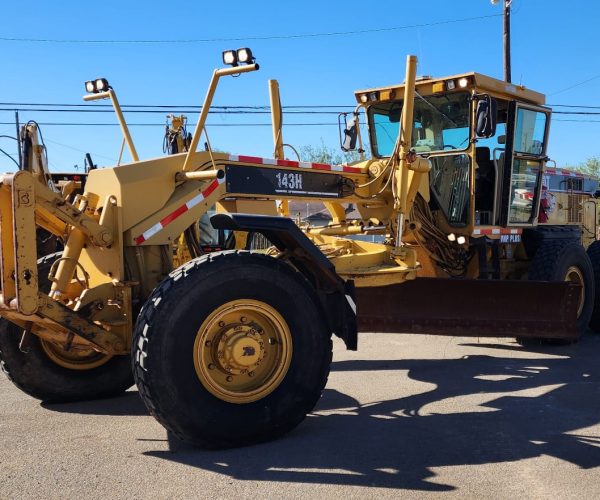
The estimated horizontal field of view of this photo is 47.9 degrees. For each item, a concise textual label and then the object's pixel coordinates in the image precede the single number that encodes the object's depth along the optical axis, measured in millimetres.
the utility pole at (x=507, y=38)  21250
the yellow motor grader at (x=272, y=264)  4219
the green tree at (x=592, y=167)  45844
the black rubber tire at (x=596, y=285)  8938
